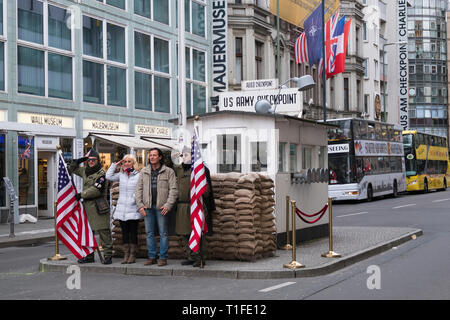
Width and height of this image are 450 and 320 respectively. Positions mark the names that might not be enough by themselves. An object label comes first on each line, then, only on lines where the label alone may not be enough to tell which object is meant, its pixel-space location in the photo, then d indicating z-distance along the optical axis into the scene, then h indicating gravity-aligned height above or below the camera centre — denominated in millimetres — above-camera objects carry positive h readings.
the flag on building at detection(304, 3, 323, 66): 33500 +6380
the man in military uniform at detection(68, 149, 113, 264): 11195 -329
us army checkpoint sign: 15672 +1631
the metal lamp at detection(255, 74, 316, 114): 14578 +1451
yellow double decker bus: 43125 +490
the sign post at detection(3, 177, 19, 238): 17172 -582
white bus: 32375 +499
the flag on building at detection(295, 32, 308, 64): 34312 +5860
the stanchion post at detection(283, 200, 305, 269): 10422 -1337
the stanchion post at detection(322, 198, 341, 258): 11664 -1352
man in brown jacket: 10859 -341
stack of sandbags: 11375 -746
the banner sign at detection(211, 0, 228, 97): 33250 +6112
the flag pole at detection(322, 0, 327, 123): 33144 +5384
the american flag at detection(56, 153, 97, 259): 11547 -750
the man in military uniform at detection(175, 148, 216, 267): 10875 -551
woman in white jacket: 11203 -482
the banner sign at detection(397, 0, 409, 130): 63469 +9616
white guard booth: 12867 +459
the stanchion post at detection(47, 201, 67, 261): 12017 -1376
